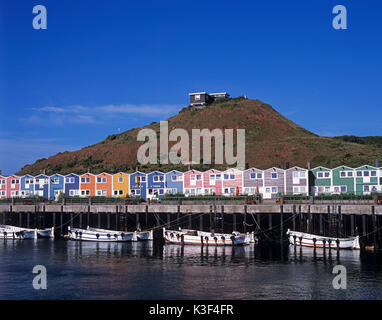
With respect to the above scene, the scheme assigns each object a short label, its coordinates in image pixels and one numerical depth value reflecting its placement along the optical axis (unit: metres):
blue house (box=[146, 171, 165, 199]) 95.25
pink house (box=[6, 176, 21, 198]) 106.62
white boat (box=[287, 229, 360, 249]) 60.25
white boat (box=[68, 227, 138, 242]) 72.19
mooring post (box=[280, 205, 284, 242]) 66.94
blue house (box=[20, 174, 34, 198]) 105.06
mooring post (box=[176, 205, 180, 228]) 72.50
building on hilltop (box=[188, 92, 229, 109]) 198.81
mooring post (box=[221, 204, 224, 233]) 69.06
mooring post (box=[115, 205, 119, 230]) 76.28
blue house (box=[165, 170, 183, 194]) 94.31
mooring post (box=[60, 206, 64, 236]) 81.12
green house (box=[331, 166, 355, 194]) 83.81
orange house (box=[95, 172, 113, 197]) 98.75
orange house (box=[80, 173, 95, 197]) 100.00
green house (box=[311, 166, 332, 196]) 86.06
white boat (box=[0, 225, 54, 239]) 79.00
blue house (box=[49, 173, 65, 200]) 102.50
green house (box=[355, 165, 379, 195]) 82.62
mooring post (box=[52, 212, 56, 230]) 81.82
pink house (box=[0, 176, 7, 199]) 107.75
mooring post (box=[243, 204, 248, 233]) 68.06
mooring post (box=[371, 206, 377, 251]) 60.26
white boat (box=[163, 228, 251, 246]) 66.38
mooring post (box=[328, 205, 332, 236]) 63.11
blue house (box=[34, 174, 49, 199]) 103.80
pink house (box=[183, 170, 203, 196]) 92.69
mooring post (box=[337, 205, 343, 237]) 62.44
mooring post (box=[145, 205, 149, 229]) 74.12
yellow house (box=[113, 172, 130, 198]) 97.00
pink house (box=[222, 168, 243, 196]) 89.56
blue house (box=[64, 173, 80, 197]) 101.25
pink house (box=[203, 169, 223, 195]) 91.19
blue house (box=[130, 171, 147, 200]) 95.69
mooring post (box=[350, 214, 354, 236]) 62.42
